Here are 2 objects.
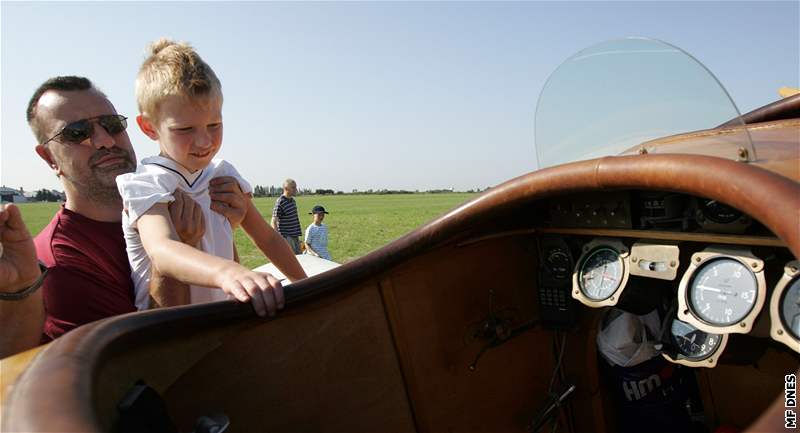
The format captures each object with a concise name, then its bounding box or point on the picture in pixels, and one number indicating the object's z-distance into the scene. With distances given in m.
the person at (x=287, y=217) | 10.79
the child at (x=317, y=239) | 10.66
